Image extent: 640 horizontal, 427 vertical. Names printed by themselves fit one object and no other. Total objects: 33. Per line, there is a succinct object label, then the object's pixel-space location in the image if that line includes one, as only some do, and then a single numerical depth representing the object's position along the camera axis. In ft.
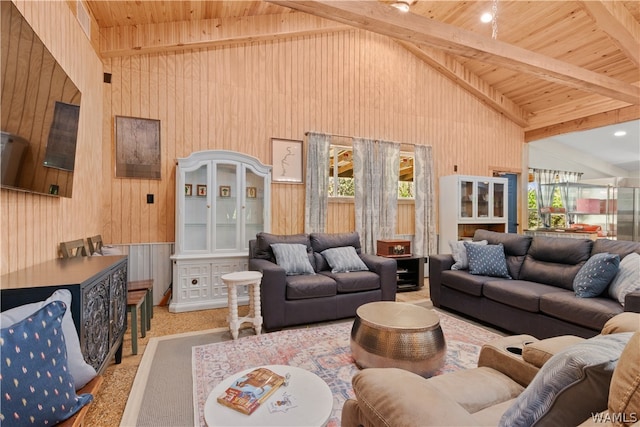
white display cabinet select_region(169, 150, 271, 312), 12.46
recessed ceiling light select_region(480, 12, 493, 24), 13.91
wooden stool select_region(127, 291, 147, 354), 8.54
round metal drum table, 6.92
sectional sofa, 8.35
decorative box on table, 15.56
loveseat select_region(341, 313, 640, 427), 2.37
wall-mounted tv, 5.22
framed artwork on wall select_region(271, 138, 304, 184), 15.03
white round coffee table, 4.05
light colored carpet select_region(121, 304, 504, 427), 6.18
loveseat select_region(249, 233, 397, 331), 10.21
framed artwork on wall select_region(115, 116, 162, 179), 12.71
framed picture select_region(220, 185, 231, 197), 13.21
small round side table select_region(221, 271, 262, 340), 9.68
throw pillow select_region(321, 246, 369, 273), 12.25
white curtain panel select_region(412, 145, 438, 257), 17.85
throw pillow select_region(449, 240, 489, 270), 12.46
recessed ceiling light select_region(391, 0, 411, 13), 9.43
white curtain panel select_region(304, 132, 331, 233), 15.35
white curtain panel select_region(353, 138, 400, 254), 16.44
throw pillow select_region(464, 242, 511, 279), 11.62
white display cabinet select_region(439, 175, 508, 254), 17.78
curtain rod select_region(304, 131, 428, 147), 15.49
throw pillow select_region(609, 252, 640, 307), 8.08
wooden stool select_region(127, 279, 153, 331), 10.05
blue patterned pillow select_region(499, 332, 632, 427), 2.61
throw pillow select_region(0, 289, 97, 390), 4.17
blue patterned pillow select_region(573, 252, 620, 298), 8.70
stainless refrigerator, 18.65
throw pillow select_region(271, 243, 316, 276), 11.49
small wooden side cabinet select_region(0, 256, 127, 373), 5.08
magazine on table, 4.33
